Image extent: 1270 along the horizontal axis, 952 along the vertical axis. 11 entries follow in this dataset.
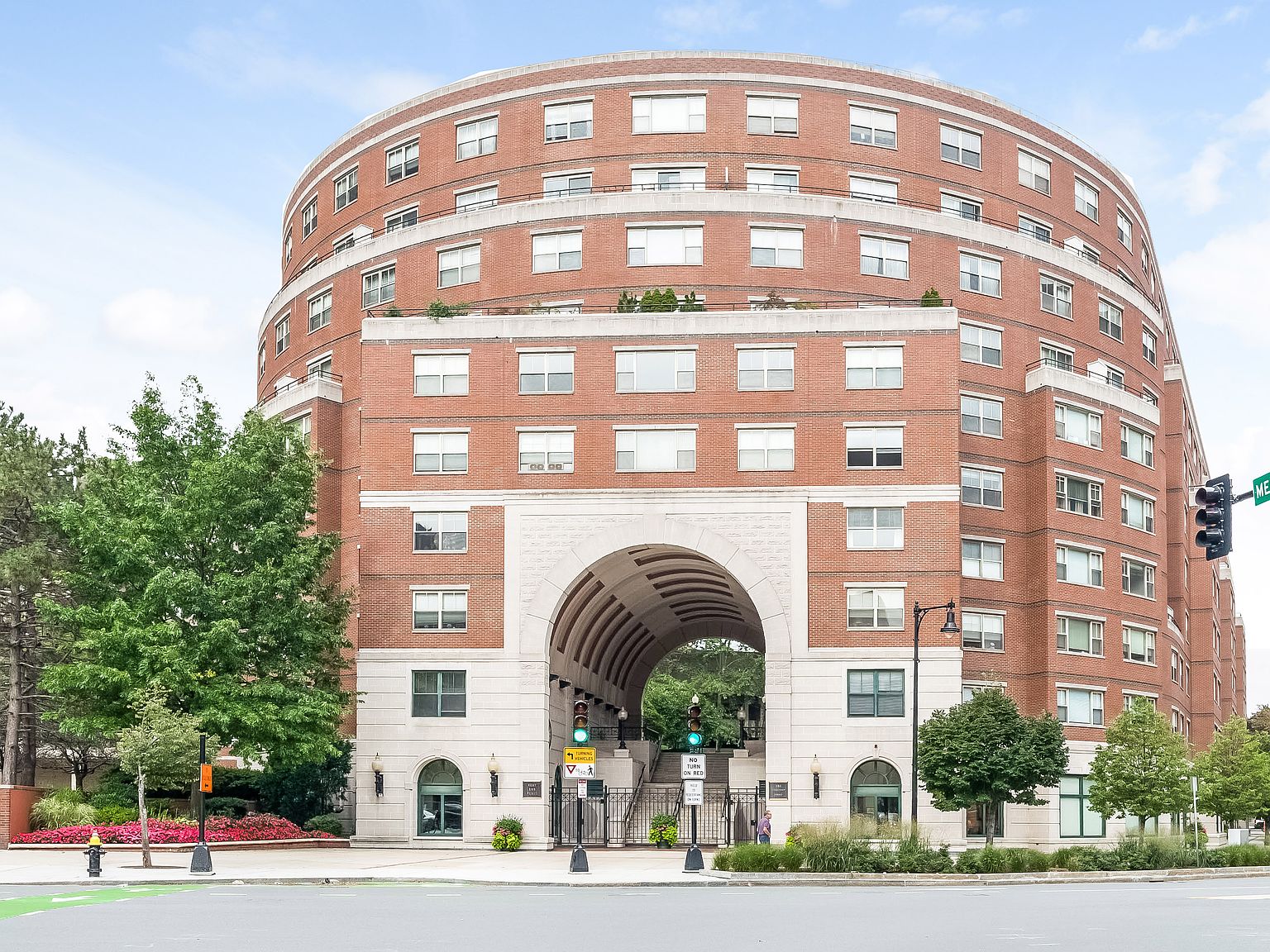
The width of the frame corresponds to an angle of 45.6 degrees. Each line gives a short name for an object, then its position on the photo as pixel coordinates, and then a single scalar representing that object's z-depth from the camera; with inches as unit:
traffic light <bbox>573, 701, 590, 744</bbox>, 1418.6
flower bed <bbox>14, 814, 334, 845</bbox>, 1739.7
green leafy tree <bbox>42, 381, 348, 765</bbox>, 1814.7
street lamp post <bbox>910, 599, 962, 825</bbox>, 1724.9
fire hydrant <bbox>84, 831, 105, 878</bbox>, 1371.8
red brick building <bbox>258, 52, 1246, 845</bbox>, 2053.4
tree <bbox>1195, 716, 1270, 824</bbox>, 2282.2
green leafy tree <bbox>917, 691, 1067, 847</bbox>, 1793.8
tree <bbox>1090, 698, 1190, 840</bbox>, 1894.7
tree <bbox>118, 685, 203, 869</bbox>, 1569.9
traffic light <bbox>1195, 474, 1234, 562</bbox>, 902.4
